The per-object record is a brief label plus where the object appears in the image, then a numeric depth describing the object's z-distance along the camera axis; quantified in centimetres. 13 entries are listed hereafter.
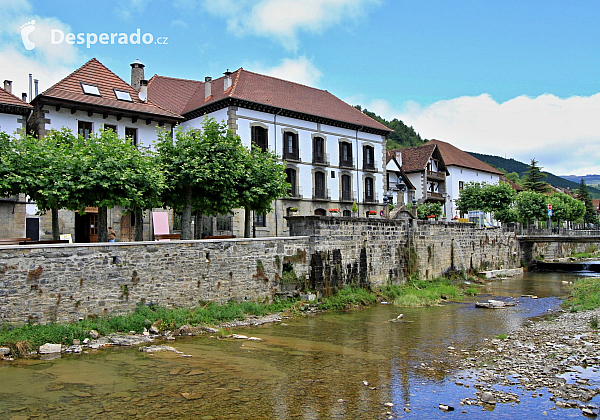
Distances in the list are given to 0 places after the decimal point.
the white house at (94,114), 2319
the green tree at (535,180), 6861
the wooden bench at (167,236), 2002
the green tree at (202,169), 1917
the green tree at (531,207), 4816
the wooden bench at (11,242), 1495
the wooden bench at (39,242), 1562
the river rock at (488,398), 888
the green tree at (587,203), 8032
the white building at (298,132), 3084
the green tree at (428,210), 4260
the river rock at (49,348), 1208
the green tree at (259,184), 2046
